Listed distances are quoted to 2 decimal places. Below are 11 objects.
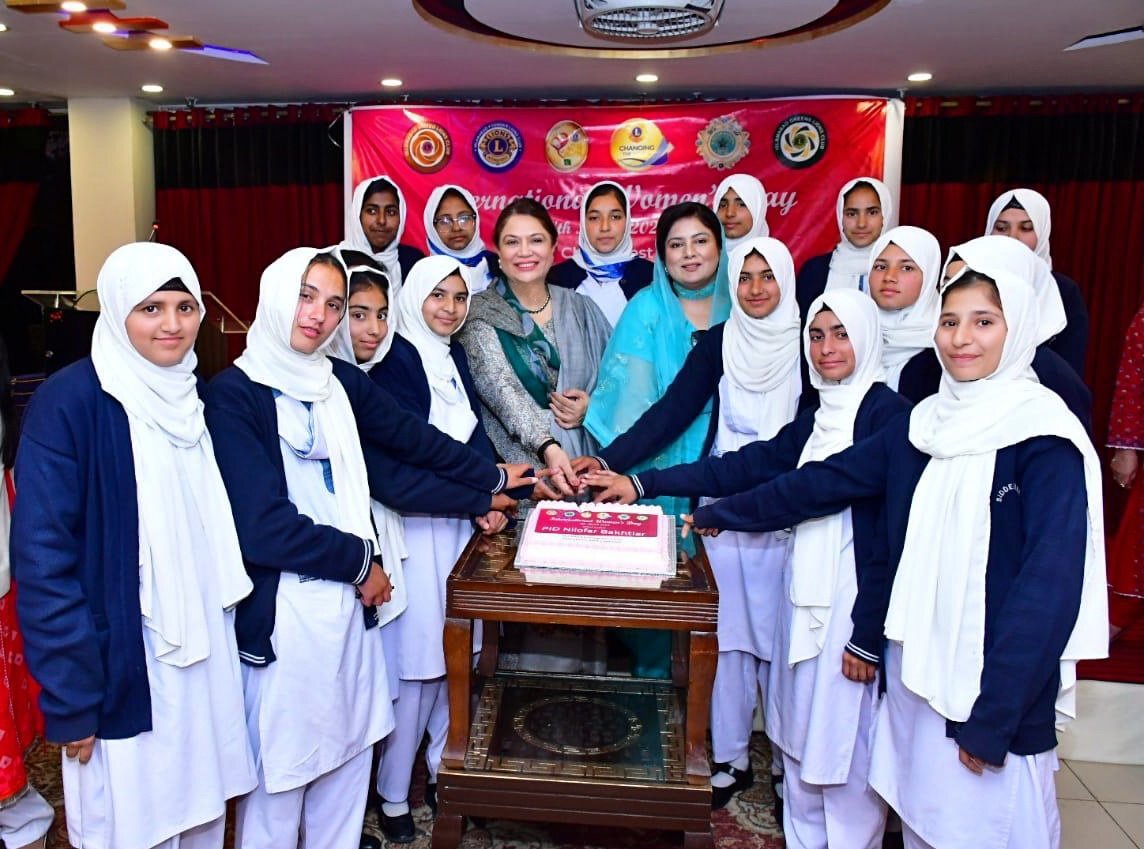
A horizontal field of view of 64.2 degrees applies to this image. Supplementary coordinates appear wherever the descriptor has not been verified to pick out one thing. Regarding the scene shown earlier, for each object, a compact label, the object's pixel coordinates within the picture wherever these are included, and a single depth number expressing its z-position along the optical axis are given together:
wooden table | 1.75
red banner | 5.36
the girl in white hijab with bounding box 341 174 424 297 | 3.47
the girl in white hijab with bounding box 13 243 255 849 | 1.62
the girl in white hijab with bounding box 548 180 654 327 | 3.35
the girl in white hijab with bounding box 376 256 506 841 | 2.46
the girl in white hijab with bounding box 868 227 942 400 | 2.60
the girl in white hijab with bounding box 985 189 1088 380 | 2.97
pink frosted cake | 1.82
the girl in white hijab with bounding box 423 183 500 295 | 3.54
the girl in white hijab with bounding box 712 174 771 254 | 3.41
